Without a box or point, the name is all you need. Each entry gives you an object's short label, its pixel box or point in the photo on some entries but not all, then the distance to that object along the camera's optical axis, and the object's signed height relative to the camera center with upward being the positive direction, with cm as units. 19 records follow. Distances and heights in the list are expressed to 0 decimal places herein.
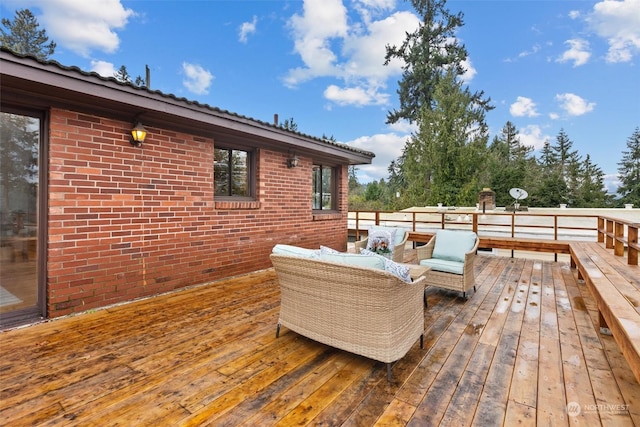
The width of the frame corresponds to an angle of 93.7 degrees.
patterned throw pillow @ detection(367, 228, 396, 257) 441 -47
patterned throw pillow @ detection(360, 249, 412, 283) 216 -44
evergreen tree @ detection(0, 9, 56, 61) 1429 +839
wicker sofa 208 -73
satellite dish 1306 +83
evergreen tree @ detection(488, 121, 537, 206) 1762 +262
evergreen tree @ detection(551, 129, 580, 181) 2991 +669
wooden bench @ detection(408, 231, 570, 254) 626 -71
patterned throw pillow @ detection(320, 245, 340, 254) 249 -35
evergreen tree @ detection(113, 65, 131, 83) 1926 +879
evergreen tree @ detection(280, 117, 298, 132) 2878 +842
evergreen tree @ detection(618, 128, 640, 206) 2459 +399
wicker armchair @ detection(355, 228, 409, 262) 452 -58
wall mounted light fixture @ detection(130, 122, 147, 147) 358 +88
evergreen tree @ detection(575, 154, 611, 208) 1810 +122
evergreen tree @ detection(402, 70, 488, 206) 1584 +319
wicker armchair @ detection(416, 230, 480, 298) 379 -73
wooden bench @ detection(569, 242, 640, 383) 169 -67
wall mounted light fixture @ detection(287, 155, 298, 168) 566 +90
